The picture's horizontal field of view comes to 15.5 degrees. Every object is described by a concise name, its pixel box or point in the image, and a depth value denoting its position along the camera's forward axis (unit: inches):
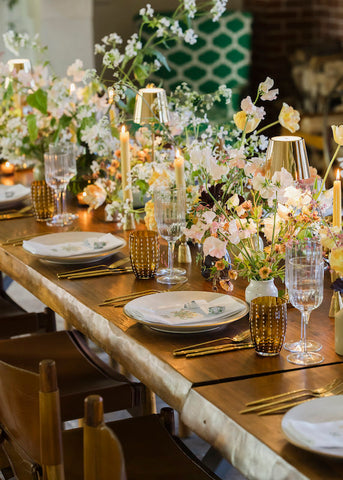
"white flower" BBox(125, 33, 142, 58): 142.8
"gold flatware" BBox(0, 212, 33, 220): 141.3
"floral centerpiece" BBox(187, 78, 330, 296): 102.5
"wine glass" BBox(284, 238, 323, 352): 95.5
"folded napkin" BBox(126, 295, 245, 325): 101.8
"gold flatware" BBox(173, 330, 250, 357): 98.1
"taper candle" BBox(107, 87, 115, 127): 143.8
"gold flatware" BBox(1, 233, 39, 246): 130.2
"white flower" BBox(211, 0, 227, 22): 140.6
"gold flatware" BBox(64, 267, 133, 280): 117.3
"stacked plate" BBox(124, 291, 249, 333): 100.6
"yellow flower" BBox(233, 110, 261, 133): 108.2
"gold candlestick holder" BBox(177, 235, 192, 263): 121.8
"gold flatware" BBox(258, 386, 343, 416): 88.9
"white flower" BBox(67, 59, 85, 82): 155.9
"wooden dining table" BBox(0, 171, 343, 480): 85.5
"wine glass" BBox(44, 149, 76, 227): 135.5
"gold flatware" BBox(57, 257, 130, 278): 117.9
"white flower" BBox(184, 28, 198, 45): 140.6
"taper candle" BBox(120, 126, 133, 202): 132.0
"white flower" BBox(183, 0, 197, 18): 142.1
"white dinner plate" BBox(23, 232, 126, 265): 120.1
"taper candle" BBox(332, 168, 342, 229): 109.0
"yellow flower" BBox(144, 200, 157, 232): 124.5
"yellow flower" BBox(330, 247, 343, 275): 95.1
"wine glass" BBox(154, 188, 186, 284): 111.8
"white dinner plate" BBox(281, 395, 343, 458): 83.4
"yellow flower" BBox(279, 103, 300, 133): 109.0
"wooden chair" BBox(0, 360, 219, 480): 82.5
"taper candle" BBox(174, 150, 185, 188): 120.5
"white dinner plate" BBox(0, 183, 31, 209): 146.8
